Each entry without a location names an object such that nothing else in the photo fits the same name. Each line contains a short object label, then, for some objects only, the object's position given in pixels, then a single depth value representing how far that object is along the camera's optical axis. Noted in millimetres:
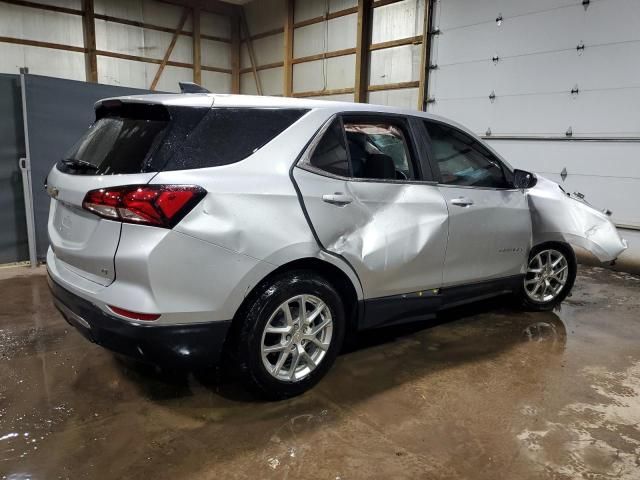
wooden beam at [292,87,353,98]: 11942
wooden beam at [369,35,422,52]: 9805
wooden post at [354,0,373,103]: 11078
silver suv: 2262
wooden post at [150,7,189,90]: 14297
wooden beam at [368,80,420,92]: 9978
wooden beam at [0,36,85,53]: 11875
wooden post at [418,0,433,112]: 9188
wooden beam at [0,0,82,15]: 11819
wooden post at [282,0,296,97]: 13406
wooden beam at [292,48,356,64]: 11742
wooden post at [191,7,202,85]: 14773
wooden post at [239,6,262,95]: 15078
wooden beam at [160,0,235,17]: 14516
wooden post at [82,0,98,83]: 12844
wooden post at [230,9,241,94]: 15500
